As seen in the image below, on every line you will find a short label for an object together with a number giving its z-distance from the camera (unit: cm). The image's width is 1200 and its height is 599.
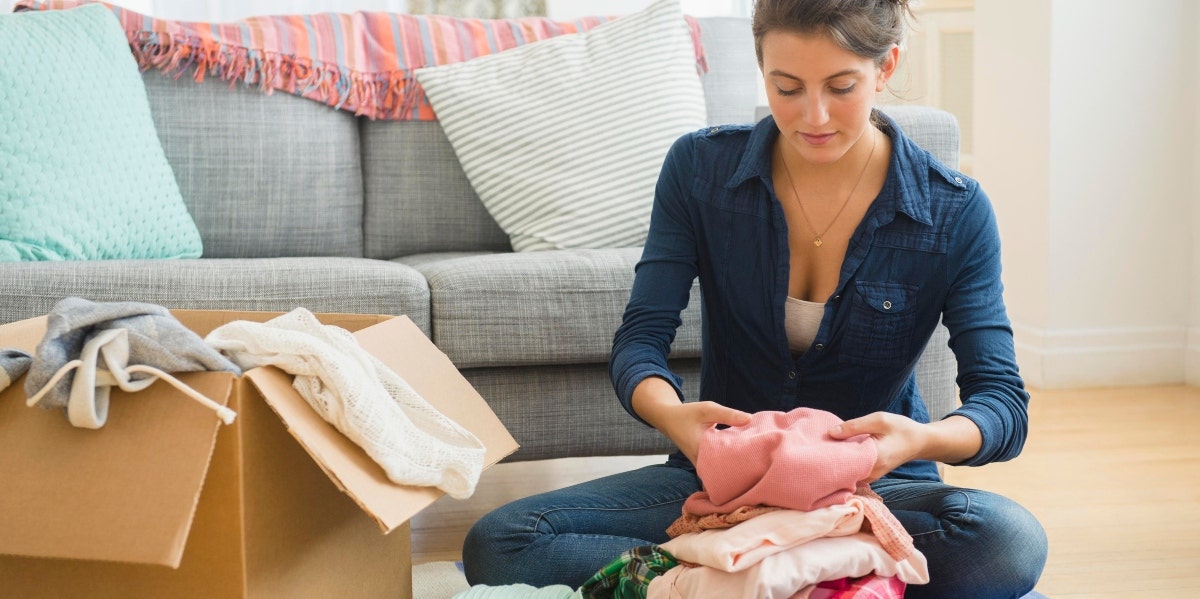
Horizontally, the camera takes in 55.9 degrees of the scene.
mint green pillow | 178
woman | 120
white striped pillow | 204
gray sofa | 164
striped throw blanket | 208
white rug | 146
